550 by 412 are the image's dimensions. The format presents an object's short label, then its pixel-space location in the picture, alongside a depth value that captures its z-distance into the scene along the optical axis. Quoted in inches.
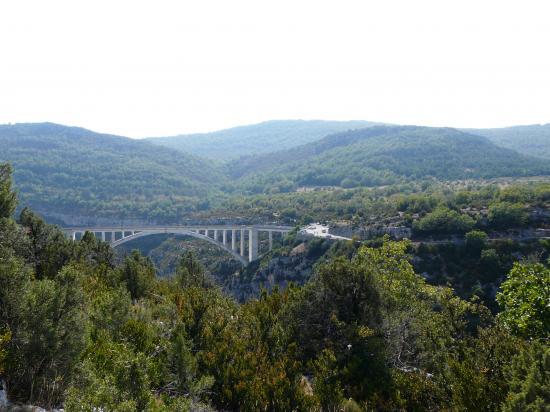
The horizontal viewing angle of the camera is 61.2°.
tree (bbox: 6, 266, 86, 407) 330.6
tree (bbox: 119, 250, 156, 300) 836.0
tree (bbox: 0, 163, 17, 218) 842.8
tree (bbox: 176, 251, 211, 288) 1088.5
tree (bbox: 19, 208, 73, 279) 839.1
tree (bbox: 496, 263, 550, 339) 418.3
